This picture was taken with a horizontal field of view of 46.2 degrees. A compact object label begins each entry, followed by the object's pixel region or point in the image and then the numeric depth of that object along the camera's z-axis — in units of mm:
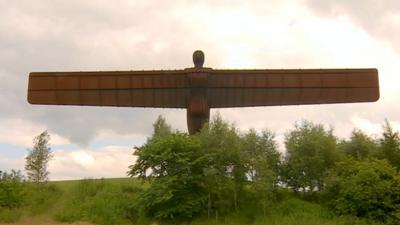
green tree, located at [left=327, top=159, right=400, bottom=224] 20062
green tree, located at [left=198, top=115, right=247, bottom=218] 21219
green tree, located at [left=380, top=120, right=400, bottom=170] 23641
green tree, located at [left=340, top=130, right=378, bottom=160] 24391
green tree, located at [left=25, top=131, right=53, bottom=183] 25125
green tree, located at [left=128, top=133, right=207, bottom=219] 20594
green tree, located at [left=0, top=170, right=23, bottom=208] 23031
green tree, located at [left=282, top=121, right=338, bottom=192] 22375
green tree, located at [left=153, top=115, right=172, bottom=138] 27680
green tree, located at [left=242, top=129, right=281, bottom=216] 20938
